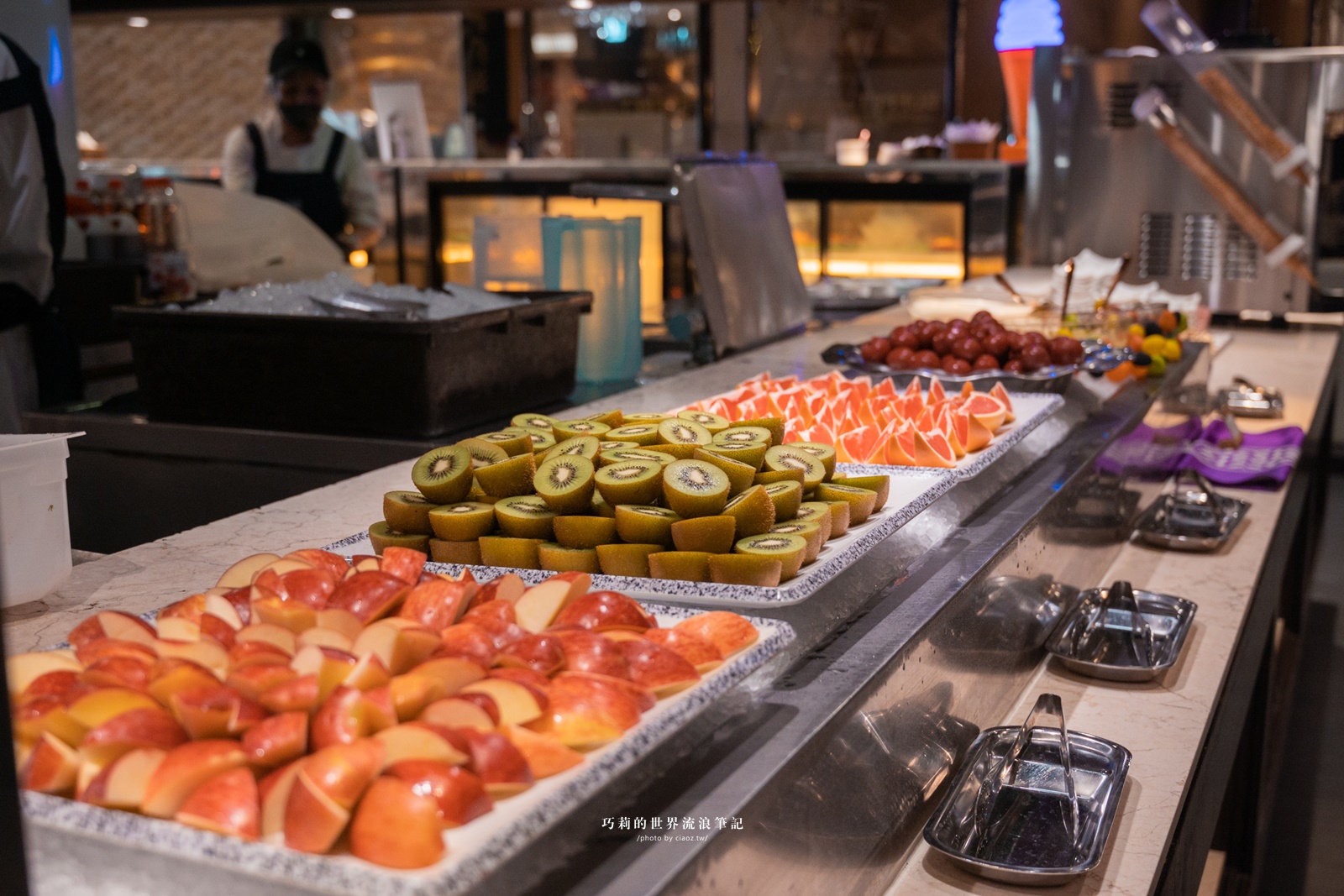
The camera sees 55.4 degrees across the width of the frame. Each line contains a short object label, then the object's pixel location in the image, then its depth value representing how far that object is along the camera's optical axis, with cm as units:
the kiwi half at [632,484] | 119
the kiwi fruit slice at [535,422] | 149
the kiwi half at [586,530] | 118
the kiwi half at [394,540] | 122
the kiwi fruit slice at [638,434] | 139
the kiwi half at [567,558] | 117
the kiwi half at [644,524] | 115
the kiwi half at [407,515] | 124
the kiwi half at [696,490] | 115
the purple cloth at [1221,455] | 279
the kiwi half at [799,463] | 131
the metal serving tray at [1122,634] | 172
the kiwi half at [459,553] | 120
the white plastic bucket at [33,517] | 113
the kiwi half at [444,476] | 125
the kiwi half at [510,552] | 118
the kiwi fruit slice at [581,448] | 128
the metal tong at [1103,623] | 176
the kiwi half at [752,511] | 118
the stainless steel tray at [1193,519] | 242
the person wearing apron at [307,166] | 492
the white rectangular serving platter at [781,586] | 109
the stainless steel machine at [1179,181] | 430
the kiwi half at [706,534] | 113
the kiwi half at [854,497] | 132
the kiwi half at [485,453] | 129
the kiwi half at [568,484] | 120
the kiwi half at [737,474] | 124
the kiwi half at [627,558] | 116
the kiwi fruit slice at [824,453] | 137
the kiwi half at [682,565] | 114
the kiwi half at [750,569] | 111
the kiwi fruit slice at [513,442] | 133
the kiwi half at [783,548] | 112
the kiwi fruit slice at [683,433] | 138
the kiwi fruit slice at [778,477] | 128
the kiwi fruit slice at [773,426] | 144
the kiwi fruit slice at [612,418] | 151
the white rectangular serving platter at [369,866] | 65
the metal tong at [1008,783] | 122
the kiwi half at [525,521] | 120
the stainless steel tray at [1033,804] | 117
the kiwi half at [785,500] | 123
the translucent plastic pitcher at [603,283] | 262
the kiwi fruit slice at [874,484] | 138
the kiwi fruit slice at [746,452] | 128
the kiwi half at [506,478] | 127
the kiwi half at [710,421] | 146
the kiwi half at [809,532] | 119
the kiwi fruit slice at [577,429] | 143
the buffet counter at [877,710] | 83
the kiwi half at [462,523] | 120
